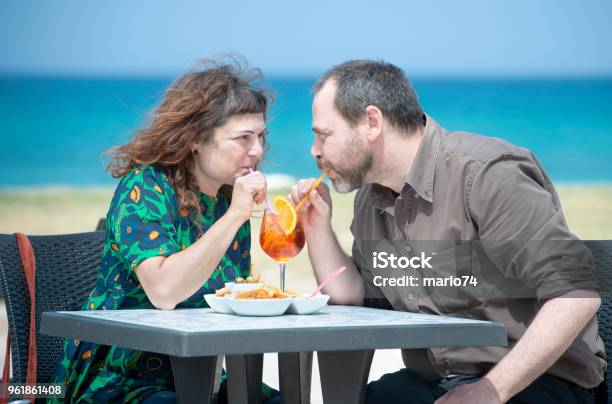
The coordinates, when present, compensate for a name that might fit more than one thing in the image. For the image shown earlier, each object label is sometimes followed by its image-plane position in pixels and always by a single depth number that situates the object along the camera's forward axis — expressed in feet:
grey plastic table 11.46
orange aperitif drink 15.40
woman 14.78
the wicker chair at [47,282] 16.74
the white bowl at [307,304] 13.85
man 13.88
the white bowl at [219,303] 13.80
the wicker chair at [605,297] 15.75
